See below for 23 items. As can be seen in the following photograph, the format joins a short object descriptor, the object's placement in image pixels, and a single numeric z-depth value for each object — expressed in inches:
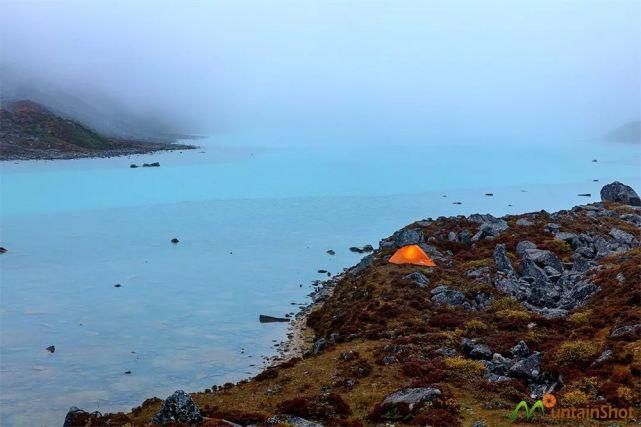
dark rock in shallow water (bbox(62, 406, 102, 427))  1003.3
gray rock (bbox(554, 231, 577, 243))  2022.6
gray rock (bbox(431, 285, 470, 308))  1537.9
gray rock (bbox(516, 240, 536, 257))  1920.6
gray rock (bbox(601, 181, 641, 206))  2906.0
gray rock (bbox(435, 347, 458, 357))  1151.0
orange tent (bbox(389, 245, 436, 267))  1898.4
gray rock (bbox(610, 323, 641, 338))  1084.9
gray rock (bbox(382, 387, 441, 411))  873.5
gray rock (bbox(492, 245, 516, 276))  1714.4
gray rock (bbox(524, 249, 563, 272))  1770.4
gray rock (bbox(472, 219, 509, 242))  2160.4
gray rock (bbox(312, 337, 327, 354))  1411.8
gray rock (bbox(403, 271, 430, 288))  1704.0
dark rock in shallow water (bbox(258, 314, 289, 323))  1794.4
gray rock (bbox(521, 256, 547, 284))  1680.1
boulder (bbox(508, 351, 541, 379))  1006.4
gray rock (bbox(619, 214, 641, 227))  2434.2
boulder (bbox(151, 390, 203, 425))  852.6
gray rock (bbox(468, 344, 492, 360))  1120.2
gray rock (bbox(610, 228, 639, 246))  2072.2
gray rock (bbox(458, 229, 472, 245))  2156.0
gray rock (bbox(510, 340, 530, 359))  1113.6
